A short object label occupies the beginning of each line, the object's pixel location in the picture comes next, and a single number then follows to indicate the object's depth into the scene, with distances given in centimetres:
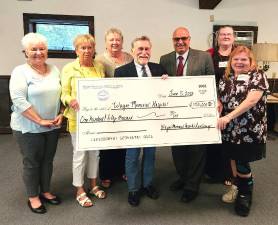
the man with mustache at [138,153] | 216
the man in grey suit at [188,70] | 233
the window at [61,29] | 445
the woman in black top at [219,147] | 251
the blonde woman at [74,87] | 213
